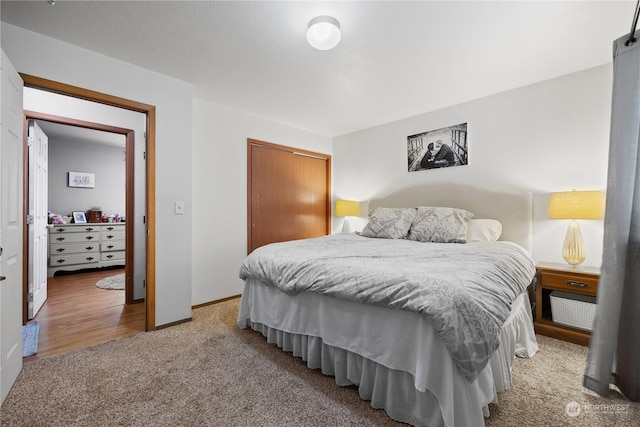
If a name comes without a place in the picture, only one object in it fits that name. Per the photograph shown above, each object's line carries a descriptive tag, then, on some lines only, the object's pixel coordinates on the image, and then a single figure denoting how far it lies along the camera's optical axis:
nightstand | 2.17
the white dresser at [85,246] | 4.67
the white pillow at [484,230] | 2.81
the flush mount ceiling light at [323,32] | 1.80
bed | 1.18
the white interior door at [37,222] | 2.80
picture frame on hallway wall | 5.28
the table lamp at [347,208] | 4.18
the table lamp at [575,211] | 2.24
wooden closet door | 3.72
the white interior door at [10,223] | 1.54
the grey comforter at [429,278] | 1.16
